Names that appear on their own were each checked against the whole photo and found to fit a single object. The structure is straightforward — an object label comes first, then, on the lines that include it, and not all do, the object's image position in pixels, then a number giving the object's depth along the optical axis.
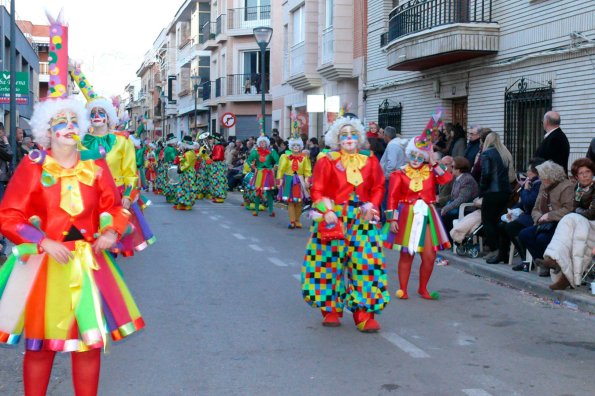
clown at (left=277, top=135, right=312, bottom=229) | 18.09
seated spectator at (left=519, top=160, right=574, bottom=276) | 10.76
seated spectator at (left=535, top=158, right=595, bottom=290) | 9.90
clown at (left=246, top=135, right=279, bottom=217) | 21.11
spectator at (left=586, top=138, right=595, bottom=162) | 11.32
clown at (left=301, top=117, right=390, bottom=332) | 7.77
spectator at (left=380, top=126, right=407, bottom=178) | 16.53
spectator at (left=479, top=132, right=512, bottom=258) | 12.55
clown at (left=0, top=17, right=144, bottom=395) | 4.66
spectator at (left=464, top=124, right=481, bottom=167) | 14.85
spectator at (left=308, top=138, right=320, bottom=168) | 22.47
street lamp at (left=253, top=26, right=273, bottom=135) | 25.73
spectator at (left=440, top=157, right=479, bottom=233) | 13.69
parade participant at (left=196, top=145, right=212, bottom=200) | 27.12
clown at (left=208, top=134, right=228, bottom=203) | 26.89
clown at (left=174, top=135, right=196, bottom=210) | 23.36
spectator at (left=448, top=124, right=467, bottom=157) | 16.58
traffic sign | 34.75
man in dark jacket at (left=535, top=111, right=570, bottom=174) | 12.50
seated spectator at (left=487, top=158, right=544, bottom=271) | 11.83
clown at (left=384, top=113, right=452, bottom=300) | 9.62
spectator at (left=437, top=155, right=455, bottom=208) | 14.63
